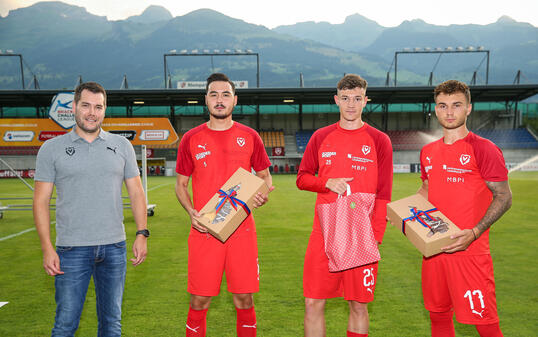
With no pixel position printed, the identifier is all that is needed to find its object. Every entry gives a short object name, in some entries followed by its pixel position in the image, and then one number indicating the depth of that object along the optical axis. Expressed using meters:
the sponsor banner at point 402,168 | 35.22
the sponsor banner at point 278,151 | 38.34
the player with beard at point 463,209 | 2.84
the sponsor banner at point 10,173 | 32.71
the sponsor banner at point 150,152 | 36.16
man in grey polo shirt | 2.71
